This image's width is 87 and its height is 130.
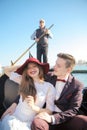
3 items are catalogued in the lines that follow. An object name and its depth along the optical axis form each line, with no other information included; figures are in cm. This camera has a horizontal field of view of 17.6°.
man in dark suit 186
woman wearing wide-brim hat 186
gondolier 488
